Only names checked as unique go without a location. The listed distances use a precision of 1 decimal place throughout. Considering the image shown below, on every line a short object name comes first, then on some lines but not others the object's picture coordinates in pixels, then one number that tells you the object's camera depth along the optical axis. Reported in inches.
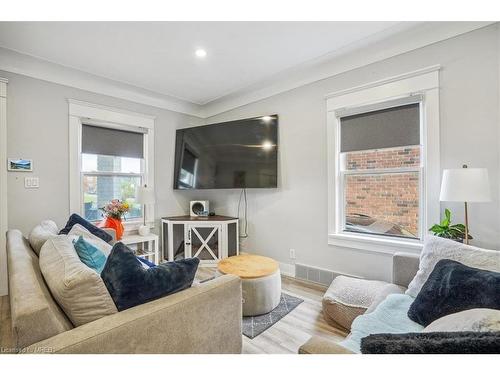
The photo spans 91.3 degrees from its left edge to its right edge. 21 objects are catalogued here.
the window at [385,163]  86.1
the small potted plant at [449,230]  73.3
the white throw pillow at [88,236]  69.9
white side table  124.9
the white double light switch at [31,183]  102.9
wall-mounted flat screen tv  126.3
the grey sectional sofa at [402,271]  68.3
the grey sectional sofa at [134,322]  31.8
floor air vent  109.2
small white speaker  151.2
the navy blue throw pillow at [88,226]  92.4
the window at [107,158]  117.3
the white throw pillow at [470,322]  32.0
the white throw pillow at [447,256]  55.5
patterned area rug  76.7
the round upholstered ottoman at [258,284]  84.4
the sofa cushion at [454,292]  45.9
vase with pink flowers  113.3
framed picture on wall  99.0
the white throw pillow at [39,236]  64.4
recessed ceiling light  96.3
